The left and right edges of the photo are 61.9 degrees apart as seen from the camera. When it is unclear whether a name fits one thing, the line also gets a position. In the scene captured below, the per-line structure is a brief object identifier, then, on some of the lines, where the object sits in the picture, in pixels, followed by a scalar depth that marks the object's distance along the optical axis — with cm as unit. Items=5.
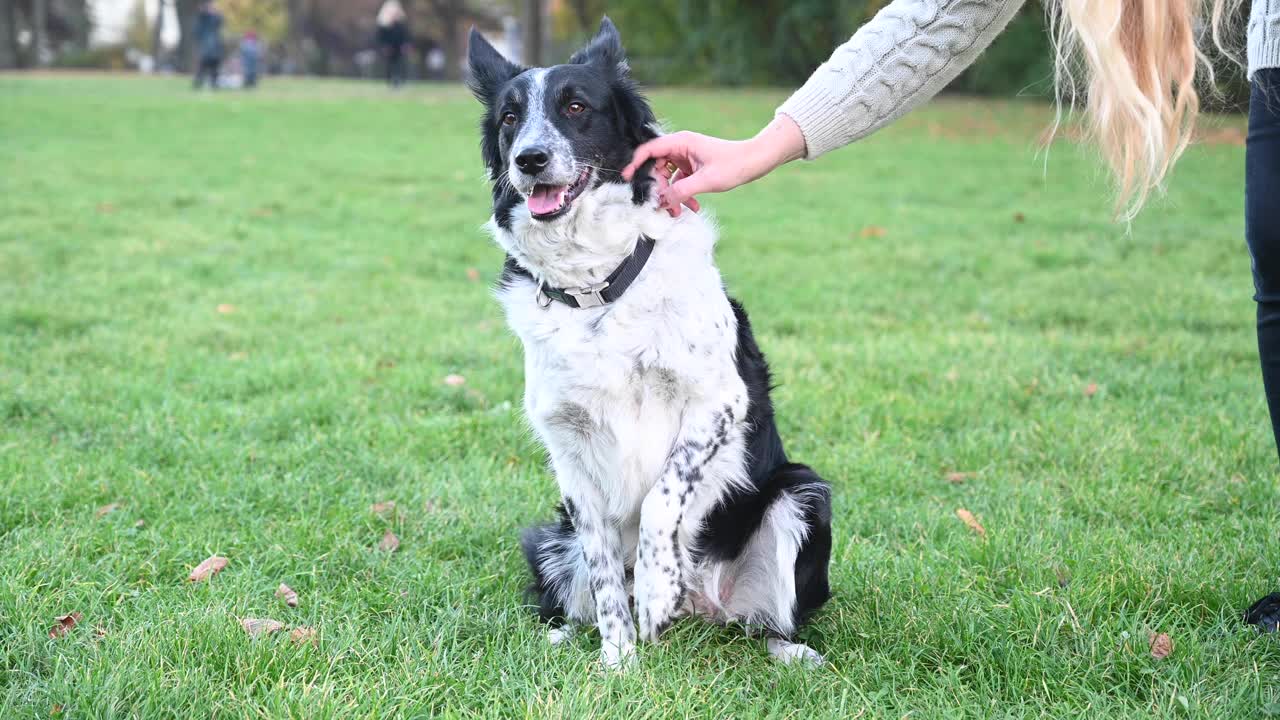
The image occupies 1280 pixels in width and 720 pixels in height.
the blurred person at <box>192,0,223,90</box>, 2983
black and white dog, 279
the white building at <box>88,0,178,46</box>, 6319
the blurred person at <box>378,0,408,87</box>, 3416
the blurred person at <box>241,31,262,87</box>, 3281
